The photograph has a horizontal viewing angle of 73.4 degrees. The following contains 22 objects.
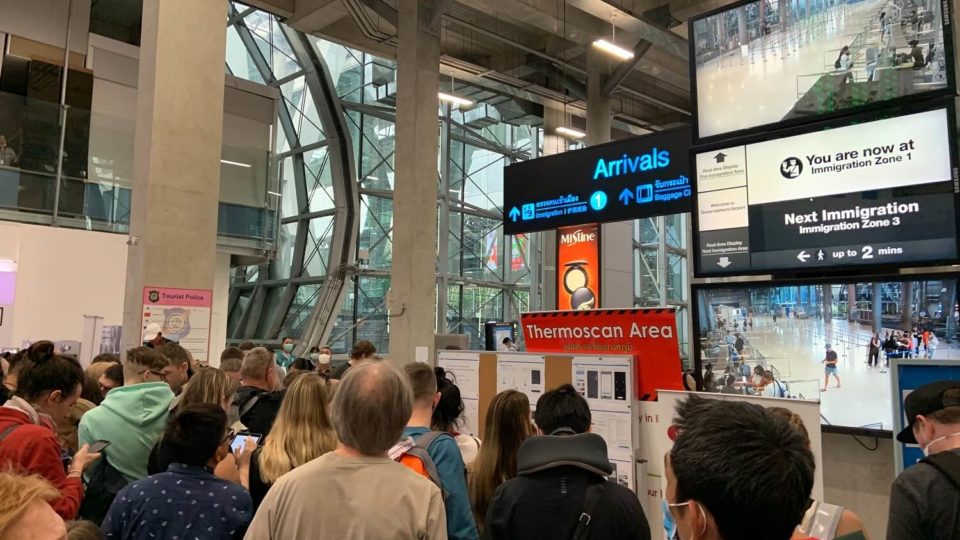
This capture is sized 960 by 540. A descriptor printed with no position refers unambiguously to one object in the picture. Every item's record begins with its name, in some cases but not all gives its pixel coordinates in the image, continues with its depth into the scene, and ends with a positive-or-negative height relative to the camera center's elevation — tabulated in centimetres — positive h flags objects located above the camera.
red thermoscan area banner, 455 -7
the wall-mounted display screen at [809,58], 398 +186
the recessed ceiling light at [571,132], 1470 +450
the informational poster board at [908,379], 346 -25
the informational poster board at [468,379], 583 -48
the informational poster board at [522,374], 526 -39
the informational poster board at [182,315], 617 +8
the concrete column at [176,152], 630 +173
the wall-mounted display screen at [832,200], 385 +87
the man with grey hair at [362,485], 171 -43
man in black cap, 204 -46
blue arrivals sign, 711 +174
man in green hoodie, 279 -44
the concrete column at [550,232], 1453 +226
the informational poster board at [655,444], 423 -80
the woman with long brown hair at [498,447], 286 -54
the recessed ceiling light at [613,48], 1021 +451
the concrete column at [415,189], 979 +213
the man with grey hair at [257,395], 324 -36
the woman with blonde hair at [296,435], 246 -43
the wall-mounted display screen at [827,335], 383 -2
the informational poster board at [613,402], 449 -52
